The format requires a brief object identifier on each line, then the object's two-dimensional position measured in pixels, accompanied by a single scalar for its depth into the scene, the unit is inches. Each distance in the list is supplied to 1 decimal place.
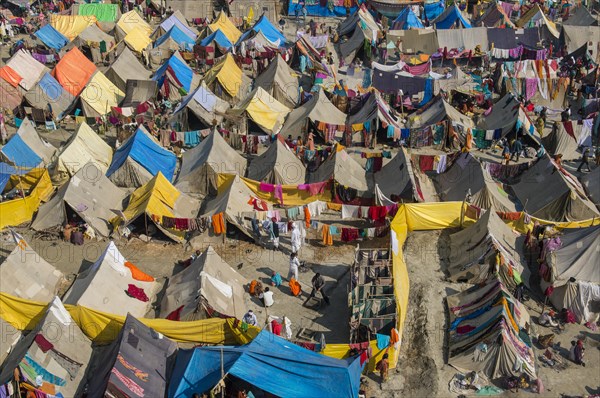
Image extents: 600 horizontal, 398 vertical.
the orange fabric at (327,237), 1119.0
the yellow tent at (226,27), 2084.4
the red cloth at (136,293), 970.3
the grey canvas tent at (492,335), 840.3
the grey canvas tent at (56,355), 802.8
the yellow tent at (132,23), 2087.8
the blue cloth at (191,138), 1439.5
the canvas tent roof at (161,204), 1133.7
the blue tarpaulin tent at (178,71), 1705.0
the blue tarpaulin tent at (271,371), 778.2
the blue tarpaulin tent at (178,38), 1994.3
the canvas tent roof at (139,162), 1282.0
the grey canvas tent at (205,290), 919.7
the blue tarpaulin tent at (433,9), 2306.8
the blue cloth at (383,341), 854.5
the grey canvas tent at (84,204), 1144.8
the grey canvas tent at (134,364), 772.6
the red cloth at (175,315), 923.4
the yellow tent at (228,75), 1690.5
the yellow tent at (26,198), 1154.0
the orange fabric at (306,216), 1150.3
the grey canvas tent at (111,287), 926.4
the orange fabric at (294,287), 1012.5
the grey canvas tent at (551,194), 1173.1
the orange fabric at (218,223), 1115.9
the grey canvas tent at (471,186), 1175.0
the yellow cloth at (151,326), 876.6
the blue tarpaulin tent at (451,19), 2143.2
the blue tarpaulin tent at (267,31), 2030.0
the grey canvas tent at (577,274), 951.6
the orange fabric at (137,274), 999.2
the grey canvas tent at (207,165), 1278.3
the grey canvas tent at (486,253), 999.6
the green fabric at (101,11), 2246.6
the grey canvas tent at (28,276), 943.7
